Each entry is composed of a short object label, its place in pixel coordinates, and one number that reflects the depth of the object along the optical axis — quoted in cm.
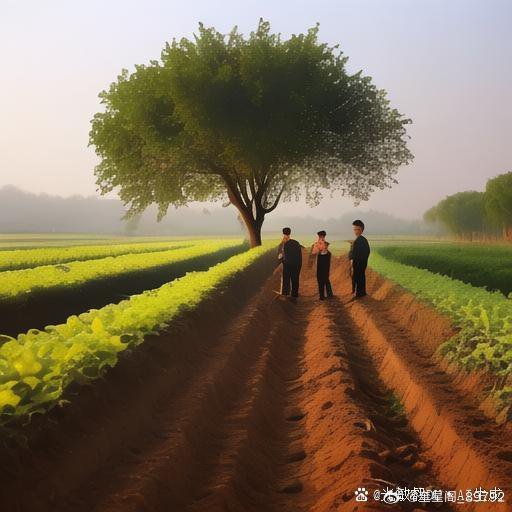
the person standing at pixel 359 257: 1780
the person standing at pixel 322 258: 1873
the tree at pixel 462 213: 11712
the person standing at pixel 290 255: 1870
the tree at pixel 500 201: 8588
